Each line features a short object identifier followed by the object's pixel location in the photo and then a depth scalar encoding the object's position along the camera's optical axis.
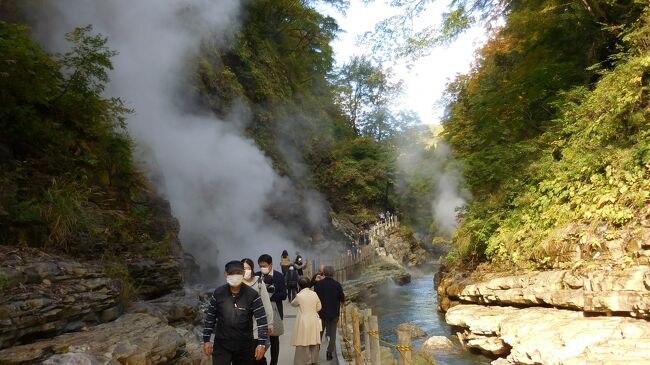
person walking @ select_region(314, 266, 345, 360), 6.76
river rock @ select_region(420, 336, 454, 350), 9.55
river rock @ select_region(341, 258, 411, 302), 17.61
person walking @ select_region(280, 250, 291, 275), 10.71
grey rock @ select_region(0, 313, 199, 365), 4.31
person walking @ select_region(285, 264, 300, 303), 10.86
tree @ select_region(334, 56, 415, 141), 40.44
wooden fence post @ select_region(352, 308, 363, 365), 5.90
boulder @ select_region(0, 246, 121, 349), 4.66
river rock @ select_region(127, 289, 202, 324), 7.12
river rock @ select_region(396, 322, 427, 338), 10.74
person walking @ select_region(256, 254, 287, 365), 5.82
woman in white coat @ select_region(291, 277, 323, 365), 5.67
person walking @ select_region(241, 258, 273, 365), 5.07
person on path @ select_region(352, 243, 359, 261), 22.32
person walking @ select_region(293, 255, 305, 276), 12.44
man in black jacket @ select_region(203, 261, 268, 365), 4.04
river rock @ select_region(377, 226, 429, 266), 31.45
